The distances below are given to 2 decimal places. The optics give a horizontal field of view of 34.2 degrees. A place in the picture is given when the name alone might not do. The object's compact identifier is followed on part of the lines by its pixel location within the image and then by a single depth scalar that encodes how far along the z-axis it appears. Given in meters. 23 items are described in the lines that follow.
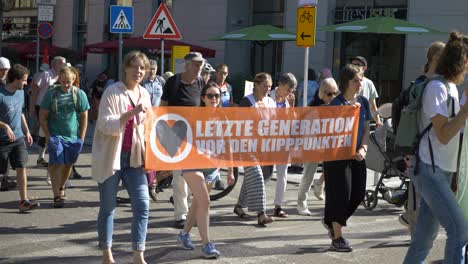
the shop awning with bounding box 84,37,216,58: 22.39
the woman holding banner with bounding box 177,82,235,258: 6.88
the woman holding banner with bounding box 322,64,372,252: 7.31
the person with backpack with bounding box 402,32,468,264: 5.15
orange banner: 6.77
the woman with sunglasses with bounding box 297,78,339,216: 9.40
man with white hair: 12.88
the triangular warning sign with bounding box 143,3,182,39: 14.05
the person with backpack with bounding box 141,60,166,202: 12.25
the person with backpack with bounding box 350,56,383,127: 10.98
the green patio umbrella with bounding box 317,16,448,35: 16.19
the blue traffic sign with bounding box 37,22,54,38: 21.00
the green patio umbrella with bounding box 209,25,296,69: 19.55
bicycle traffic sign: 11.39
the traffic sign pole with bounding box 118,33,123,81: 14.60
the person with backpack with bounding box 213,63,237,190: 10.95
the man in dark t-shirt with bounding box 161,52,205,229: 8.10
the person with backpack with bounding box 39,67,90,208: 9.29
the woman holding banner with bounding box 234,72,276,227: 8.41
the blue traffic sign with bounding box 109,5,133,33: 14.78
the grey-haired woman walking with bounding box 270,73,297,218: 8.95
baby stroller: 9.34
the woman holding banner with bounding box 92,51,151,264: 6.14
